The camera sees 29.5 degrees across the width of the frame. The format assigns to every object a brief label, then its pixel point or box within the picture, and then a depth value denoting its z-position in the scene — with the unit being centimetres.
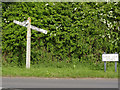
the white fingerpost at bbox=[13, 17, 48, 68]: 1155
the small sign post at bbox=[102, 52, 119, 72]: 1087
